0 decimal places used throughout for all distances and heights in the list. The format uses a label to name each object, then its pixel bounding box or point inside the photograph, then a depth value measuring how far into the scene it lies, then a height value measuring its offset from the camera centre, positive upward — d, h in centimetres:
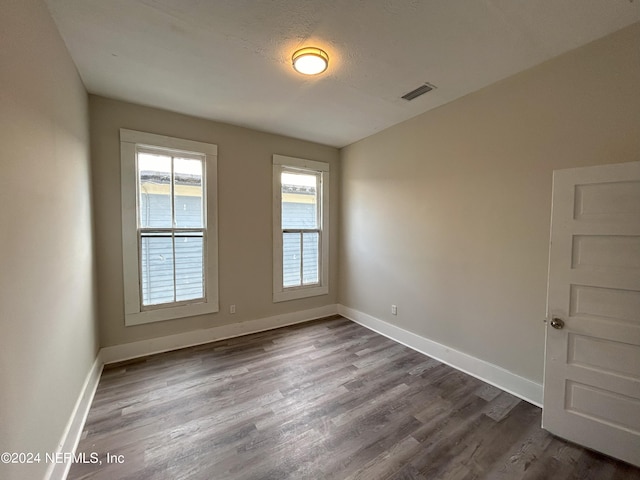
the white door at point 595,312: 157 -53
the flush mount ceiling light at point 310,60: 191 +129
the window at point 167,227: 277 +0
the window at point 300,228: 374 +1
